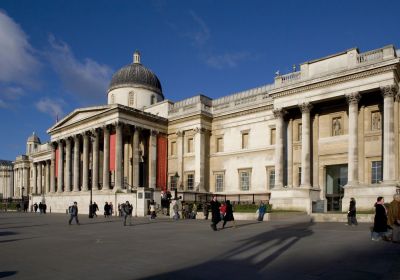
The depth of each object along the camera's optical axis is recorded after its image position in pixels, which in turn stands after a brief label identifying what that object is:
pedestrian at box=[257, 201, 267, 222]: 26.05
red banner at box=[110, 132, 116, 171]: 42.19
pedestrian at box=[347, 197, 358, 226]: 20.68
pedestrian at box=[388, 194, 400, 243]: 13.14
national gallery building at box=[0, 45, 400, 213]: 30.20
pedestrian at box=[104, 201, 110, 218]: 33.61
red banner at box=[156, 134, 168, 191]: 45.09
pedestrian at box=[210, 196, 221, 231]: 18.98
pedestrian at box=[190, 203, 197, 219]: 31.19
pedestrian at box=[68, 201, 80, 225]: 24.47
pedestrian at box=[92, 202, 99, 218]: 33.06
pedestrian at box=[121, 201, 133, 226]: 23.58
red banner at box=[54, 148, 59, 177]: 52.96
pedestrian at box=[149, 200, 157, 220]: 30.32
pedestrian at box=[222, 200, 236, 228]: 20.47
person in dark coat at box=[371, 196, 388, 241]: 13.66
